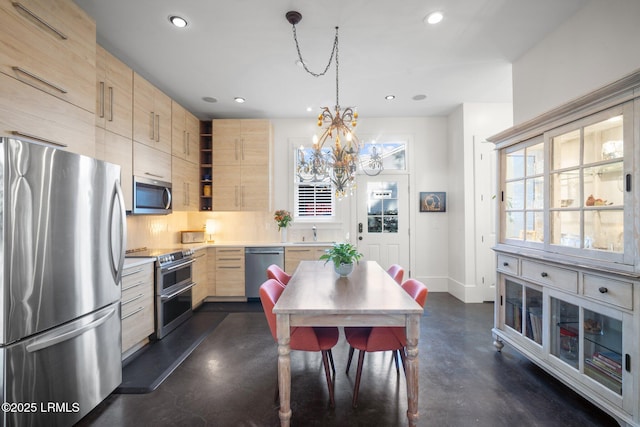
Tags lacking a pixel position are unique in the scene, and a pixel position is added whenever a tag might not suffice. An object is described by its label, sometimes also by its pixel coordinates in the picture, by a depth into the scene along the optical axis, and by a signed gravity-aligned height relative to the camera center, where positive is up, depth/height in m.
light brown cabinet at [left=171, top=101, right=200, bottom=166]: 3.62 +1.23
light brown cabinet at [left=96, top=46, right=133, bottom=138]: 2.43 +1.21
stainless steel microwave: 2.87 +0.23
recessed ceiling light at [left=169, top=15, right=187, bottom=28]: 2.25 +1.71
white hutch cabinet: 1.54 -0.23
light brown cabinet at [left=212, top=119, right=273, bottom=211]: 4.34 +0.85
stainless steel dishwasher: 4.14 -0.78
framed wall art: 4.62 +0.26
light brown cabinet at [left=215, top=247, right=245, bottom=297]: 4.14 -0.91
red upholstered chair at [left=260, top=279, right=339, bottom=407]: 1.79 -0.89
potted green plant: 2.27 -0.36
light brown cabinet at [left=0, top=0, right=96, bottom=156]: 1.54 +0.95
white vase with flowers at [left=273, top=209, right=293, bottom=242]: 4.39 -0.04
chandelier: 2.28 +0.51
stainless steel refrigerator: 1.39 -0.41
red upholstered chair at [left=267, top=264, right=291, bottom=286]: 2.50 -0.58
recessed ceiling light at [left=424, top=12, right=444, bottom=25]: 2.21 +1.71
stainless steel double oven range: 2.88 -0.85
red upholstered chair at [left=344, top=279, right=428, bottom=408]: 1.85 -0.90
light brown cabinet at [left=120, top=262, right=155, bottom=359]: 2.41 -0.90
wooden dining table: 1.57 -0.63
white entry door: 4.65 -0.06
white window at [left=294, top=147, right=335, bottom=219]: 4.71 +0.29
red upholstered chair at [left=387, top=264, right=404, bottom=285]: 2.47 -0.57
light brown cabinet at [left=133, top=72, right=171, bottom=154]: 2.89 +1.21
